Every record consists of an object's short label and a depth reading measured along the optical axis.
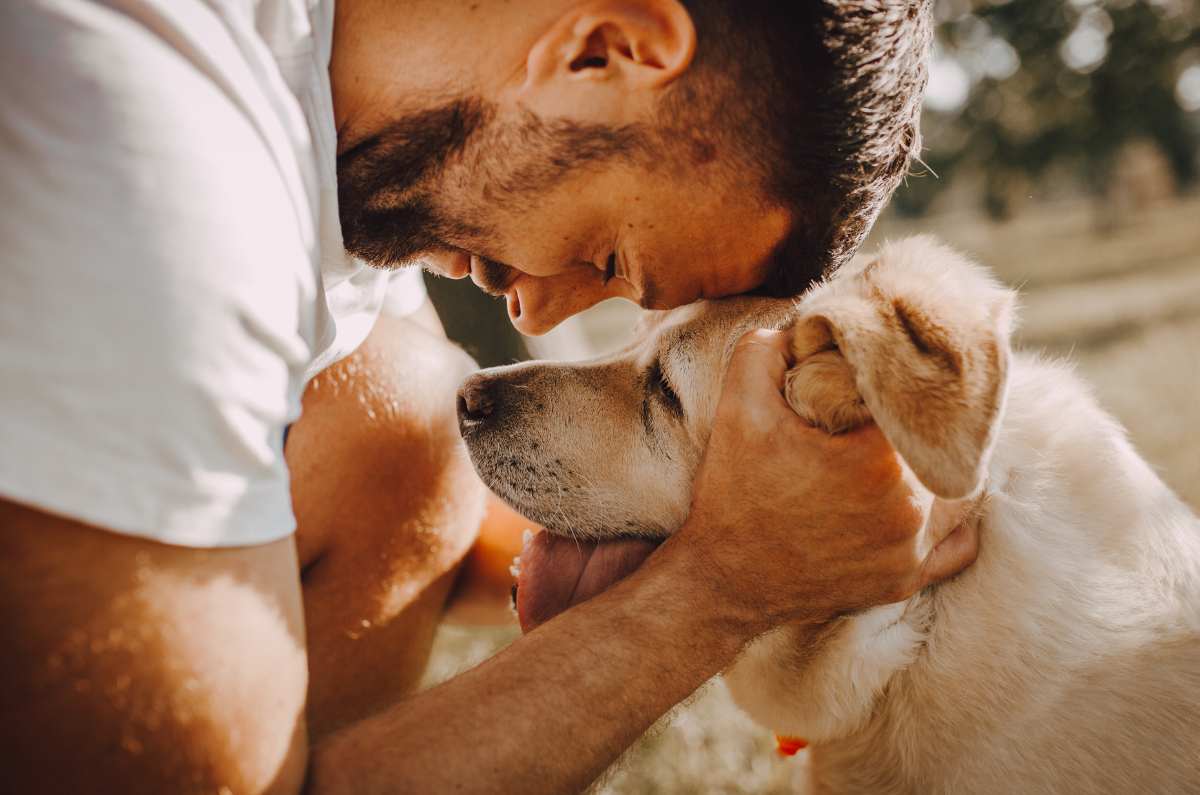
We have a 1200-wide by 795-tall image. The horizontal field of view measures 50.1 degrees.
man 0.38
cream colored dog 0.47
